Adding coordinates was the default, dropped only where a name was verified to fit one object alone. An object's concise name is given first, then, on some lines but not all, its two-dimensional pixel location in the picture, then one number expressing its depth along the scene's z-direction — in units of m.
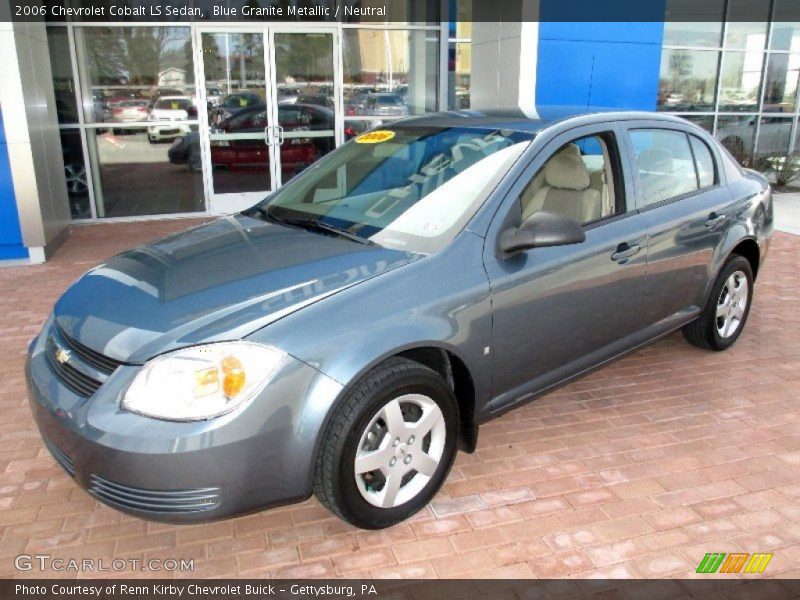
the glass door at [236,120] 9.76
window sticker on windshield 4.06
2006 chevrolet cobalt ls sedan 2.46
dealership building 8.52
